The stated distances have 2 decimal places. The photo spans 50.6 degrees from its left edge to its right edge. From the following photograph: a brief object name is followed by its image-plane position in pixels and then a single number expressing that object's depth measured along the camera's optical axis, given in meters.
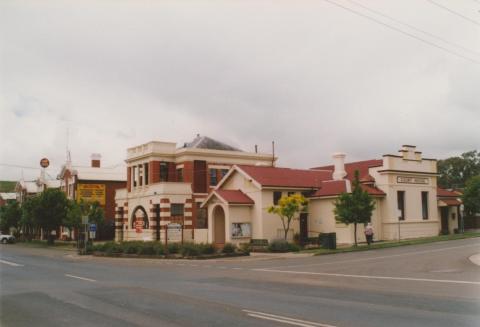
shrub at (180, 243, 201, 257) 31.44
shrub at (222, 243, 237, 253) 32.53
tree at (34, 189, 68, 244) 55.00
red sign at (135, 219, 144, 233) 45.72
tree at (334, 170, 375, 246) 31.73
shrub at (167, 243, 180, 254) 33.34
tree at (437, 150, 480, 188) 91.69
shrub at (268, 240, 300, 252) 32.47
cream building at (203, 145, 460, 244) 37.06
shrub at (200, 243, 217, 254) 31.73
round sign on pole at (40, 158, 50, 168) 76.06
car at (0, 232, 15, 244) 65.12
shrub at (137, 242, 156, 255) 33.77
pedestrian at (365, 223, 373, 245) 32.91
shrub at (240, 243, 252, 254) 33.20
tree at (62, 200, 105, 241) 47.26
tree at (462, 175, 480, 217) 52.44
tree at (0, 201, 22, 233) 71.82
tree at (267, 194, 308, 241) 34.00
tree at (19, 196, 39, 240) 55.81
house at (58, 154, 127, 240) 60.09
